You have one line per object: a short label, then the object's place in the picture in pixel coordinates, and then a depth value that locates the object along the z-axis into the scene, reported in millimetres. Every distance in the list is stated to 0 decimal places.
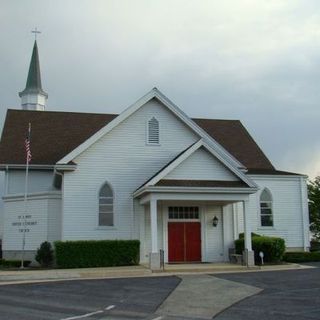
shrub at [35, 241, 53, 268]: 28031
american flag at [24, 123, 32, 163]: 29781
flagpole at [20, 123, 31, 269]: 29406
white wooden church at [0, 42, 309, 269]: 27484
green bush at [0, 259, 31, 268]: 28284
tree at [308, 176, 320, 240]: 46616
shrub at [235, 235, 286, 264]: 27953
